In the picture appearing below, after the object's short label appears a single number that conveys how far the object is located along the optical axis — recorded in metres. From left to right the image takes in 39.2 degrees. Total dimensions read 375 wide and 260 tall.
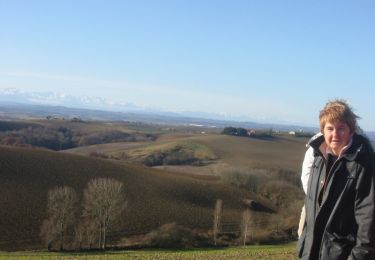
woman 4.87
